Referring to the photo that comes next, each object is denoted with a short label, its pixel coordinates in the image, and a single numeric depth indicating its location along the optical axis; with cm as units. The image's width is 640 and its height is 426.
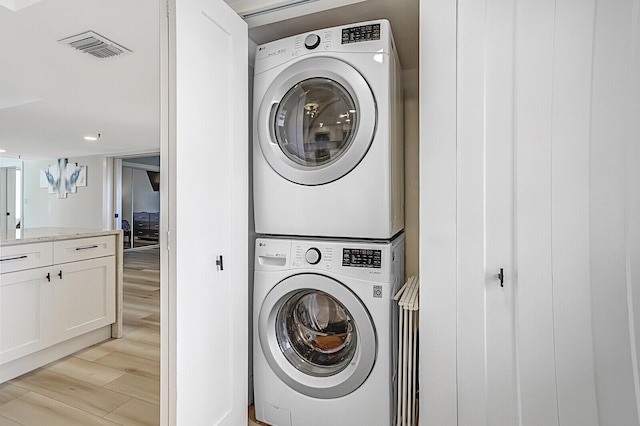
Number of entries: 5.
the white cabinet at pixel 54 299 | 188
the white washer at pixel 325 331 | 141
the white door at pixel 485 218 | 114
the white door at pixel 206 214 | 116
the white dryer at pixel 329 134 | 143
